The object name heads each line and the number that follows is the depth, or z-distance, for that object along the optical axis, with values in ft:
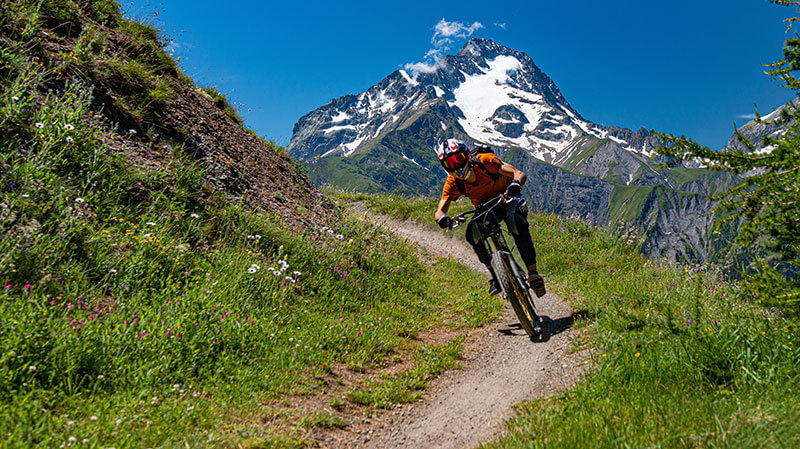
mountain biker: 23.06
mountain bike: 21.08
